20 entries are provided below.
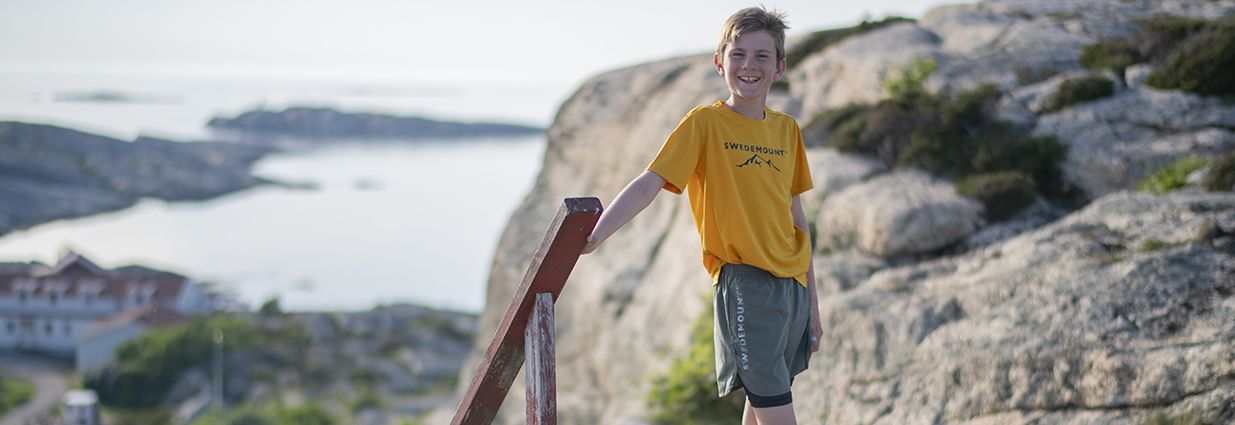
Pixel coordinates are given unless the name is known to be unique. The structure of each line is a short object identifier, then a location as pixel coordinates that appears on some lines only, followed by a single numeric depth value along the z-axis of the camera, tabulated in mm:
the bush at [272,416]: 48344
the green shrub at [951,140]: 12031
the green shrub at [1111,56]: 13789
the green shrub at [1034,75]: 14305
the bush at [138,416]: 60750
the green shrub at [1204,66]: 12273
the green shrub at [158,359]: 64062
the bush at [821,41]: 19609
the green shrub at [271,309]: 89125
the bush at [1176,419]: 5965
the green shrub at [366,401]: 59938
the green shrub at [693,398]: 10180
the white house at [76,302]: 81250
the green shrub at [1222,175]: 9789
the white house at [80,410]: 55906
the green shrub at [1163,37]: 13859
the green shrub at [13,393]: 62625
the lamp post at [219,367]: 65838
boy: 4645
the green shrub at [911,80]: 14977
